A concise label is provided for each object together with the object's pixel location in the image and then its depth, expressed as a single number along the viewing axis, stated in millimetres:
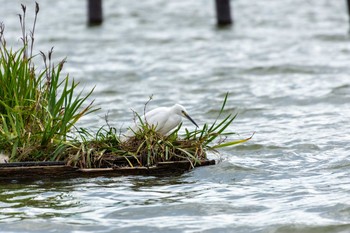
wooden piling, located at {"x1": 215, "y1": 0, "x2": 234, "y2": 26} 48625
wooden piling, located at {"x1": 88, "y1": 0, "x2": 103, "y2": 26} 51531
